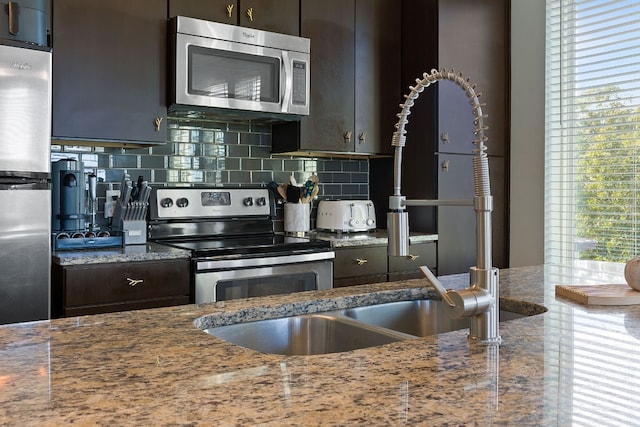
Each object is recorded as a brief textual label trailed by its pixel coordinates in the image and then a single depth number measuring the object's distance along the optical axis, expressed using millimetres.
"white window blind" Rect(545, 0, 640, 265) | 3404
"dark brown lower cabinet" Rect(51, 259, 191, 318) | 2473
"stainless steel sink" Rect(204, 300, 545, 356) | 1449
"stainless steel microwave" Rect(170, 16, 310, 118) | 2932
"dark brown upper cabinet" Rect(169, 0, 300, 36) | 2992
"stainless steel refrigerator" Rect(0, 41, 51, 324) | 2289
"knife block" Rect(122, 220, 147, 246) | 2918
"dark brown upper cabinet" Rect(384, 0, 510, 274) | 3688
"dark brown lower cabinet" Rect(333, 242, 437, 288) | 3260
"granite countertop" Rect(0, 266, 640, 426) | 776
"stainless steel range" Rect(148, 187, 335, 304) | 2799
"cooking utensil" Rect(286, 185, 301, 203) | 3650
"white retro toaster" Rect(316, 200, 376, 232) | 3670
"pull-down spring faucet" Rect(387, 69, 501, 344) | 1120
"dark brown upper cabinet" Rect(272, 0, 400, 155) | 3471
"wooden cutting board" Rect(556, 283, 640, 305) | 1579
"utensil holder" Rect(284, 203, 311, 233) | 3619
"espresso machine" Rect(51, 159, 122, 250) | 2838
